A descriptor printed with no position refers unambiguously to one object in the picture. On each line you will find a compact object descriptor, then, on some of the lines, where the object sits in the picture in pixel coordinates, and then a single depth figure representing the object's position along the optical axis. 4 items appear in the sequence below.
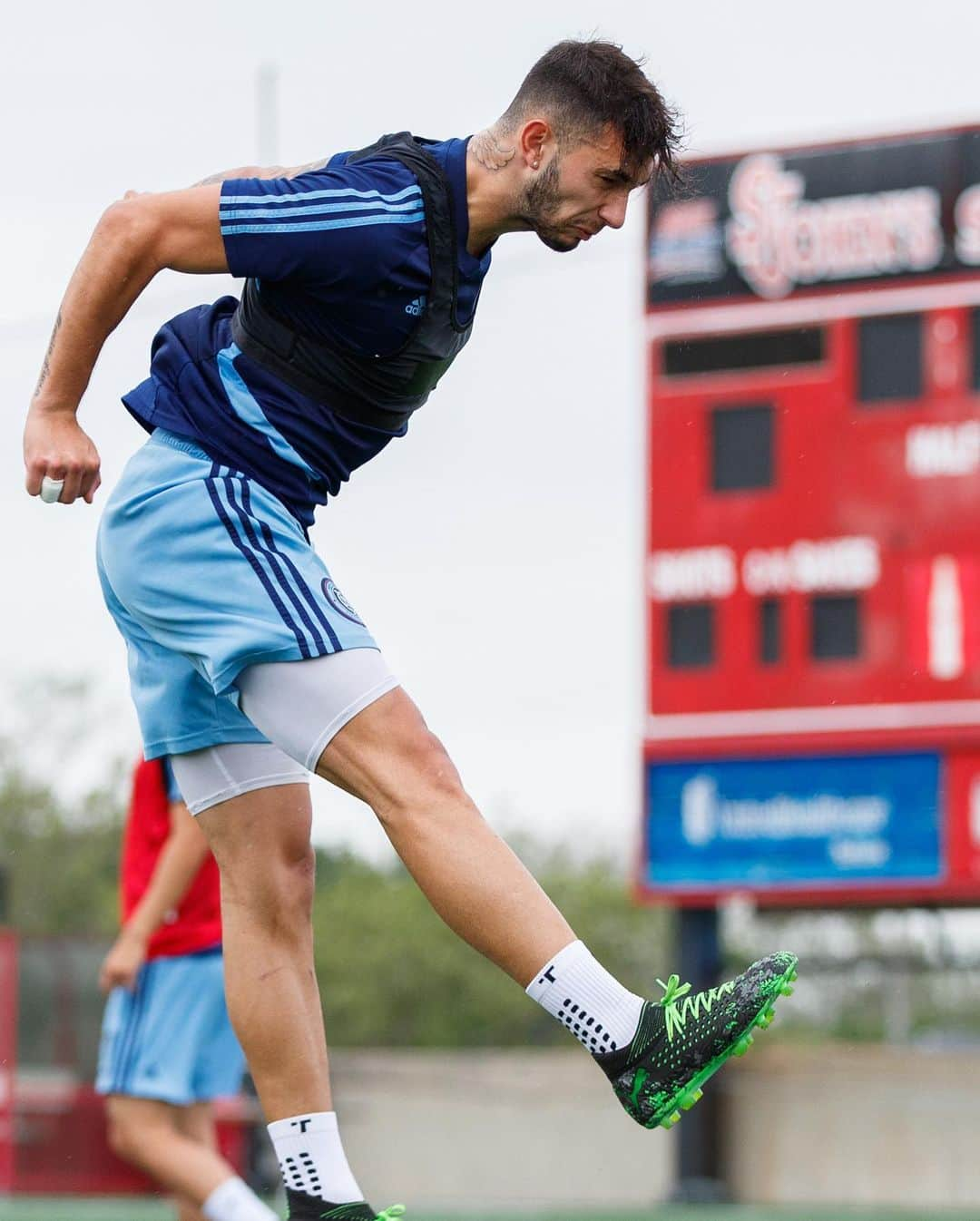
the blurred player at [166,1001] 11.49
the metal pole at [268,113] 32.22
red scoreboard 27.25
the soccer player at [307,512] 6.81
